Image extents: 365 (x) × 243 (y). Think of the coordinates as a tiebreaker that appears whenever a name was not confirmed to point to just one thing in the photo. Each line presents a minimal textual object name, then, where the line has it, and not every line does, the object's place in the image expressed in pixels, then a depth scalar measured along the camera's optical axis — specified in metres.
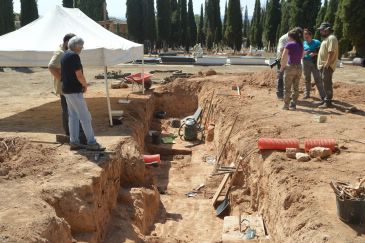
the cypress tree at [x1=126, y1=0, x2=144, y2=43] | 43.78
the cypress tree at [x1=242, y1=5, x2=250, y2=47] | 56.42
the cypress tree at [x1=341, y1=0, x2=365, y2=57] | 21.89
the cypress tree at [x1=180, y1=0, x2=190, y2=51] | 47.22
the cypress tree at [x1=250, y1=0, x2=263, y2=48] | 46.51
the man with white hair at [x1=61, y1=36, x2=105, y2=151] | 6.50
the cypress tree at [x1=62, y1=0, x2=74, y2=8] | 39.68
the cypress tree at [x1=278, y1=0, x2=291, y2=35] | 34.28
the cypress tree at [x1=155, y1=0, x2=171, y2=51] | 44.25
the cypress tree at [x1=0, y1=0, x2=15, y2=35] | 31.83
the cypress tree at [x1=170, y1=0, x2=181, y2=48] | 47.56
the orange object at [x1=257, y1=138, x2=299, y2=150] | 6.78
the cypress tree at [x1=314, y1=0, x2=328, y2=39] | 30.33
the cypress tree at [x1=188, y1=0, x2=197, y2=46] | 48.44
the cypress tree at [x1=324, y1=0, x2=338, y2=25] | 29.00
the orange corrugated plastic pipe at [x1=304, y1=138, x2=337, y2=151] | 6.59
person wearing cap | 9.19
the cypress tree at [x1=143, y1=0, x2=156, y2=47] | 43.81
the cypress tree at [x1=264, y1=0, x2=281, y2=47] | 38.47
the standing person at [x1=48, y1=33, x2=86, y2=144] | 7.38
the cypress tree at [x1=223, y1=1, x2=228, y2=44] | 42.78
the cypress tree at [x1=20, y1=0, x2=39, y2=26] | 34.38
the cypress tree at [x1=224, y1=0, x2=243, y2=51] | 39.72
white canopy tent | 8.96
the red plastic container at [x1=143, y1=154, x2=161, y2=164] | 9.07
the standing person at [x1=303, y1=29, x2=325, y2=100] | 10.30
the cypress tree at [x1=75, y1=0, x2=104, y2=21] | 45.81
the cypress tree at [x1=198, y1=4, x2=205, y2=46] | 50.63
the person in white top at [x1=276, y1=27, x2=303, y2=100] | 10.53
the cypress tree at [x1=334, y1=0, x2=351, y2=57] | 25.95
